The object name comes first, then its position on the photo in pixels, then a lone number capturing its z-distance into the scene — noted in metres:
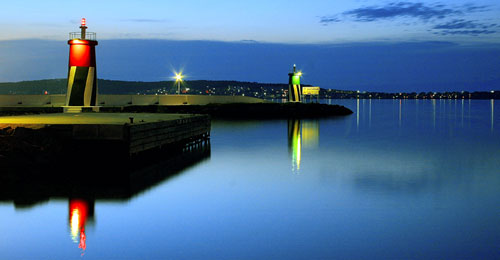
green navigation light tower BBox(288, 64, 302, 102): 96.31
